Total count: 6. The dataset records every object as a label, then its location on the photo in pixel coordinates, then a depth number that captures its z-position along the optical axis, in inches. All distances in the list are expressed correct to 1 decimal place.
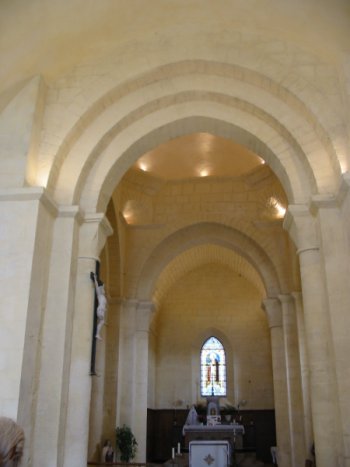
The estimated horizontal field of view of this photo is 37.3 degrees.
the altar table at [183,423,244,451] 534.6
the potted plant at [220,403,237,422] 679.0
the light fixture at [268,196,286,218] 549.3
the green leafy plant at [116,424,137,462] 479.8
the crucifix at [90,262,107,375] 293.3
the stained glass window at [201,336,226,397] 744.3
